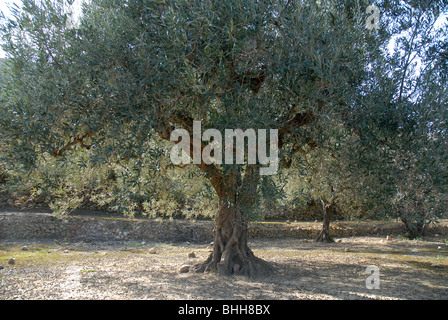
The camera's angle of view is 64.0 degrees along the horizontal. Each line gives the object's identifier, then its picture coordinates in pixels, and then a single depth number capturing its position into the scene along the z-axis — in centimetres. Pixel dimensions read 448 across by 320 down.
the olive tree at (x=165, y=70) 570
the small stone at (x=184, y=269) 871
